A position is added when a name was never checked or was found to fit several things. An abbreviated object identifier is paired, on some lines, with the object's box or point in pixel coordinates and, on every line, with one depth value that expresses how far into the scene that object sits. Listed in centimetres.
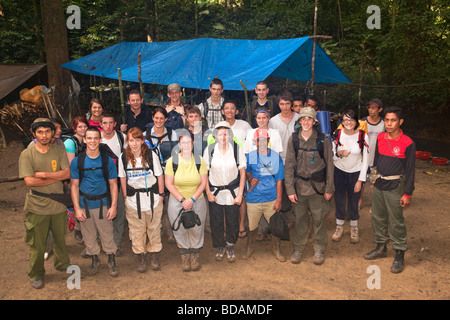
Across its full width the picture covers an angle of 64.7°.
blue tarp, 866
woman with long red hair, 414
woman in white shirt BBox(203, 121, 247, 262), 433
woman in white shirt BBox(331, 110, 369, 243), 484
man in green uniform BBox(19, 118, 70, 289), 377
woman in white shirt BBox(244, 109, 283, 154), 452
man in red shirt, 417
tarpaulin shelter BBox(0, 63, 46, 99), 1130
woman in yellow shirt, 421
